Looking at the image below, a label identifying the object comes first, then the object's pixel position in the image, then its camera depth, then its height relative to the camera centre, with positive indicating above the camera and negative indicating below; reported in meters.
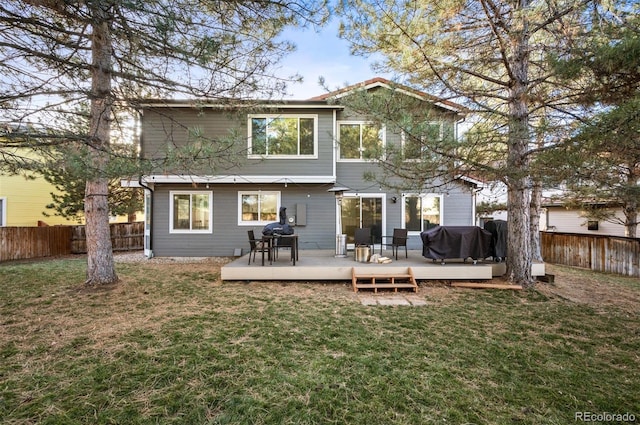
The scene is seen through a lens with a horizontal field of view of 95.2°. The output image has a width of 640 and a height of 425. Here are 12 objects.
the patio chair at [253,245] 7.12 -0.66
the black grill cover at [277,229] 7.21 -0.26
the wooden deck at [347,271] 6.72 -1.22
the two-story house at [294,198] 10.03 +0.73
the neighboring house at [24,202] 12.95 +0.85
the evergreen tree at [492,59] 5.17 +3.23
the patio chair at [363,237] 7.87 -0.51
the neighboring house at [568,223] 13.80 -0.29
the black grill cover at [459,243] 6.99 -0.61
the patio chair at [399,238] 7.82 -0.53
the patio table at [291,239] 7.02 -0.56
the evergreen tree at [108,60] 4.02 +2.66
